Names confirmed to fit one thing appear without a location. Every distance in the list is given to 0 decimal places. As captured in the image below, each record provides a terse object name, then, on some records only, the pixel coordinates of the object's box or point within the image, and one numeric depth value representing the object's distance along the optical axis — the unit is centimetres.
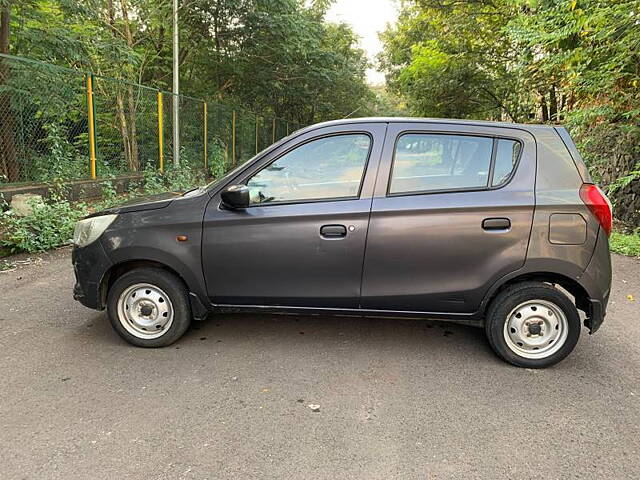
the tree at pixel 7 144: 769
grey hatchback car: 320
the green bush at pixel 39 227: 627
